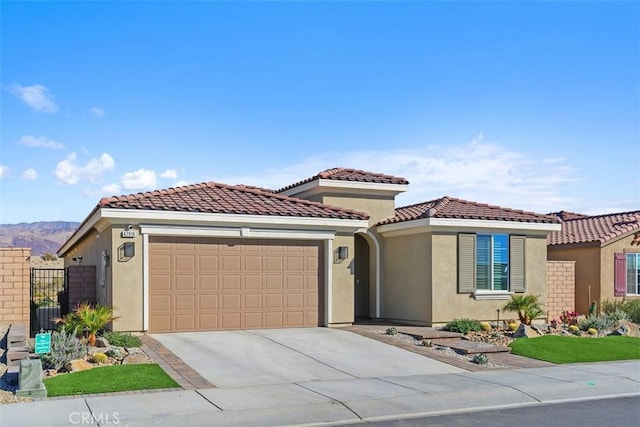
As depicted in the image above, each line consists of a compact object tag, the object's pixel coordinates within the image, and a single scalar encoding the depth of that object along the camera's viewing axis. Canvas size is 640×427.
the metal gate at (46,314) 18.17
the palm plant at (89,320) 14.81
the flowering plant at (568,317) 20.75
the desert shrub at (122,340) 14.66
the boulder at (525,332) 18.12
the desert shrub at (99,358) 13.07
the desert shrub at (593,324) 19.88
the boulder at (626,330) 19.61
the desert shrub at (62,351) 12.46
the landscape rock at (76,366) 12.42
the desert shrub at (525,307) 19.48
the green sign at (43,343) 11.99
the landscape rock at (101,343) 14.50
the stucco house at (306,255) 16.83
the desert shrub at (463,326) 18.59
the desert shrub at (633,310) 21.67
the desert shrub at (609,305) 22.50
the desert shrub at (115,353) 13.54
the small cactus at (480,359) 14.51
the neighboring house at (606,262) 23.16
